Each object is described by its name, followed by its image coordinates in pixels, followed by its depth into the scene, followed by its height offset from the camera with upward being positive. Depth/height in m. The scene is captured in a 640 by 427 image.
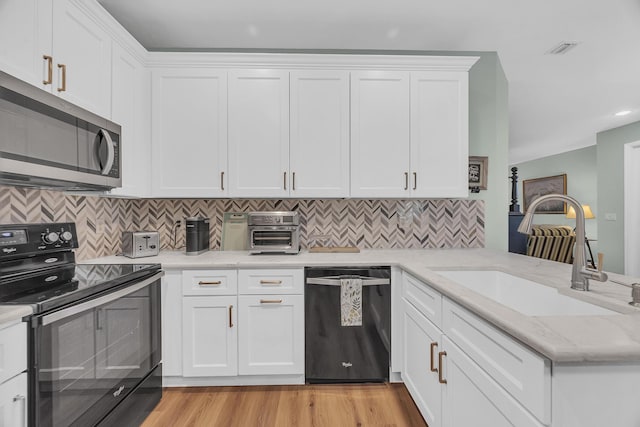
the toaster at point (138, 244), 2.12 -0.22
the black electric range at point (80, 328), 1.09 -0.50
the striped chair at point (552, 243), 4.03 -0.40
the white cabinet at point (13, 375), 0.96 -0.52
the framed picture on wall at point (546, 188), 7.13 +0.63
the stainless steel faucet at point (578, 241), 1.20 -0.11
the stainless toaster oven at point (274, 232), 2.25 -0.14
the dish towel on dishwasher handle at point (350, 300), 2.00 -0.56
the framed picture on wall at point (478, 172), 2.66 +0.36
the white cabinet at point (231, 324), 1.98 -0.72
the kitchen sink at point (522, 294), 1.21 -0.39
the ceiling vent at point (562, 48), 2.54 +1.39
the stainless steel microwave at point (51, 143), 1.16 +0.31
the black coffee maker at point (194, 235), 2.23 -0.16
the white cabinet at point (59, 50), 1.28 +0.78
